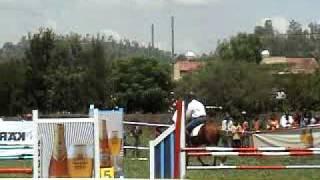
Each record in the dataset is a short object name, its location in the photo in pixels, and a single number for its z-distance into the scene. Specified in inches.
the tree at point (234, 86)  3014.3
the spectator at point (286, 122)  1369.6
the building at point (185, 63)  5177.2
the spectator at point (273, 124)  1369.6
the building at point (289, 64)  3796.8
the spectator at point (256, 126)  1436.3
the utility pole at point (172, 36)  4547.2
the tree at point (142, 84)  3339.1
